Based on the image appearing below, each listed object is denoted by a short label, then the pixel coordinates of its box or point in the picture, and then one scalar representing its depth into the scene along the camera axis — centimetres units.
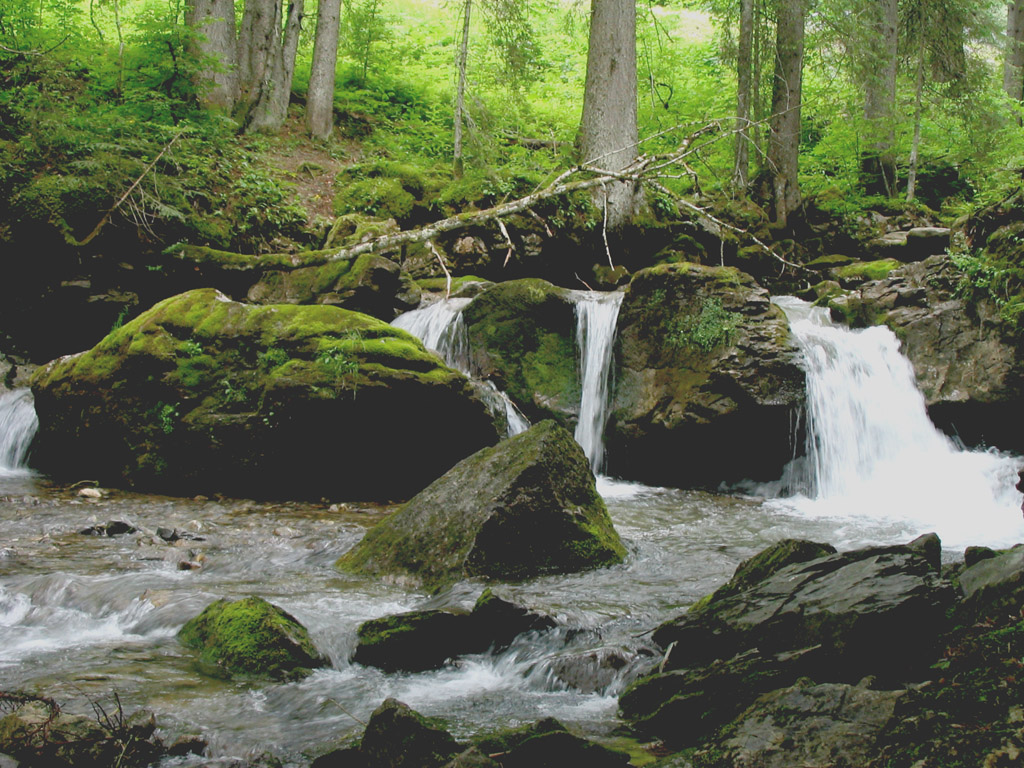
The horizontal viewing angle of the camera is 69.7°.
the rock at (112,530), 638
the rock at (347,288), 1097
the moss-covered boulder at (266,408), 808
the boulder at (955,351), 875
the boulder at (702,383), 912
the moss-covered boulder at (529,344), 1055
